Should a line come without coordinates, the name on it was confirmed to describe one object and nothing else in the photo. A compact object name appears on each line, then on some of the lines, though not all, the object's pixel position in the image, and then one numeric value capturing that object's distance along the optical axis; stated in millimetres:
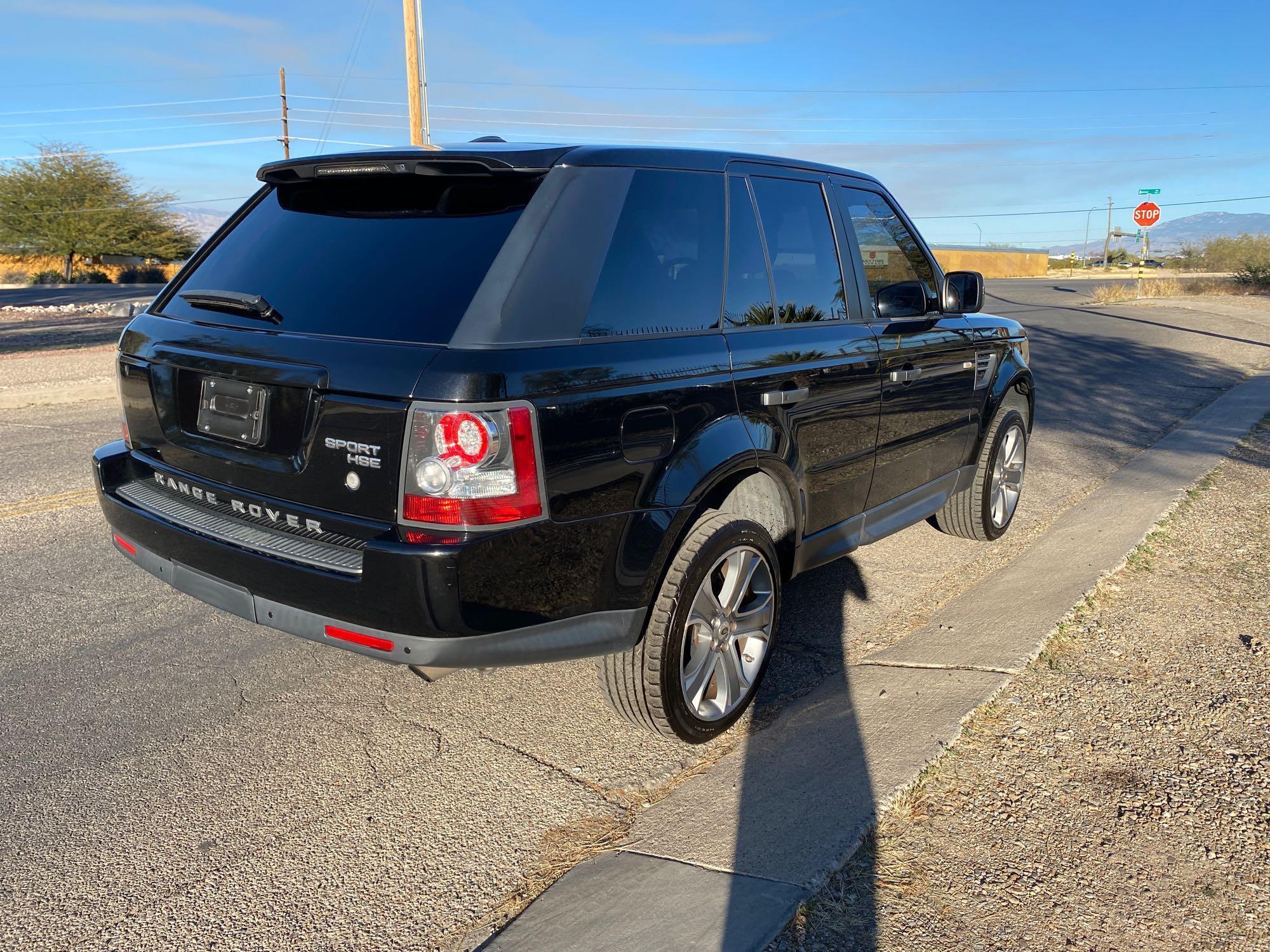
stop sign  28672
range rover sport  2646
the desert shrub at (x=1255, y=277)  32844
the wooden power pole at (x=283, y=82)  48544
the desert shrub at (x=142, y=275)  44250
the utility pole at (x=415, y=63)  20094
